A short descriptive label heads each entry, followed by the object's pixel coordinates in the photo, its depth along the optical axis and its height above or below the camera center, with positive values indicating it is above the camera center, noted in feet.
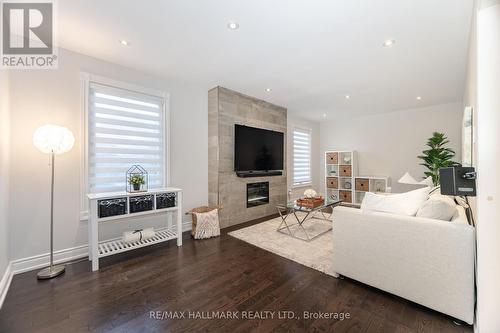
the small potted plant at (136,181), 9.45 -0.69
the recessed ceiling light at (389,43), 7.89 +4.68
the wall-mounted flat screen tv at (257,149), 13.78 +1.20
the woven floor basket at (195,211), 11.30 -2.51
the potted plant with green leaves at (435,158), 13.20 +0.52
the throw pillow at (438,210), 5.65 -1.20
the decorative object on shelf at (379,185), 18.25 -1.65
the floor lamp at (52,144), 7.29 +0.77
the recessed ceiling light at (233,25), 6.98 +4.71
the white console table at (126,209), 7.97 -1.83
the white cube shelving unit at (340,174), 19.65 -0.78
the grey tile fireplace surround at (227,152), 12.90 +0.88
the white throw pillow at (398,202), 6.29 -1.14
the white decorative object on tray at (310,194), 11.65 -1.54
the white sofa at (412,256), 5.06 -2.48
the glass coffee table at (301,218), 10.89 -3.57
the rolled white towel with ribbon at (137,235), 9.15 -3.08
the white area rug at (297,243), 8.46 -3.74
